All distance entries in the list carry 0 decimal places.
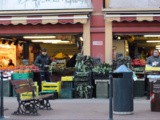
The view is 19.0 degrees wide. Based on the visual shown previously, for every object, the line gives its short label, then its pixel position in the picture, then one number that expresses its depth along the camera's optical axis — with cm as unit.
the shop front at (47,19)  1947
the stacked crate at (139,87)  1808
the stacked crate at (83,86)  1791
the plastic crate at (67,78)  1809
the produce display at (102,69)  1802
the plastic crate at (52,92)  1757
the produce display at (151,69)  1481
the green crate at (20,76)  1834
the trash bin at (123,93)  1284
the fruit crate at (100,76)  1802
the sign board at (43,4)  1986
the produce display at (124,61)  1812
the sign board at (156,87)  1363
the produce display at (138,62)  1958
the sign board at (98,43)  1991
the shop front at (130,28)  1880
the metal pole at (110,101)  1160
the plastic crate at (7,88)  1869
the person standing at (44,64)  1895
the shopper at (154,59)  1703
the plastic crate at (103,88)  1789
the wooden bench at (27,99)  1290
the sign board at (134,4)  1958
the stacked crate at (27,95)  1499
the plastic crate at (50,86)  1800
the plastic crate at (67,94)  1805
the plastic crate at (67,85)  1809
